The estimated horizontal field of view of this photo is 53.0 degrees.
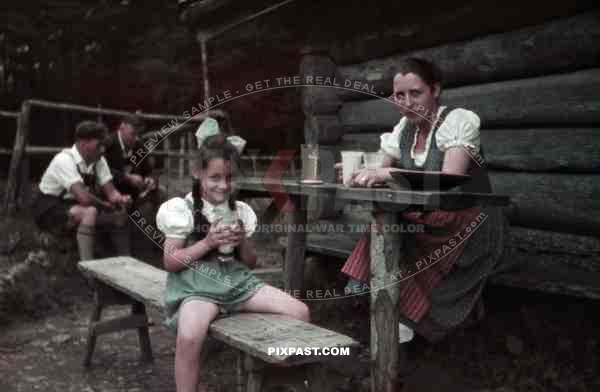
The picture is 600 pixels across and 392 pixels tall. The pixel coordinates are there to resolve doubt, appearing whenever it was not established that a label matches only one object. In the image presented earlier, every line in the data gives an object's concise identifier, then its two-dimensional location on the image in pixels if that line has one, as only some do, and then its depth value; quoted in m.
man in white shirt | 5.66
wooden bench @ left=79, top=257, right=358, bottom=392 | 2.23
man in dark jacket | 6.45
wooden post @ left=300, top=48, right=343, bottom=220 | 5.31
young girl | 2.60
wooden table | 2.47
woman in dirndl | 2.78
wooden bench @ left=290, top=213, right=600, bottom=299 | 2.96
